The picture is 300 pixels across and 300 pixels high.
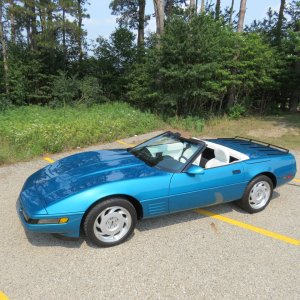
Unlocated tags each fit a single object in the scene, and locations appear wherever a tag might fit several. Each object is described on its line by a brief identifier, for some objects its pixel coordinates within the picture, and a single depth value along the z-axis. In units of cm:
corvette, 326
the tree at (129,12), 2498
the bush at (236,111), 1389
